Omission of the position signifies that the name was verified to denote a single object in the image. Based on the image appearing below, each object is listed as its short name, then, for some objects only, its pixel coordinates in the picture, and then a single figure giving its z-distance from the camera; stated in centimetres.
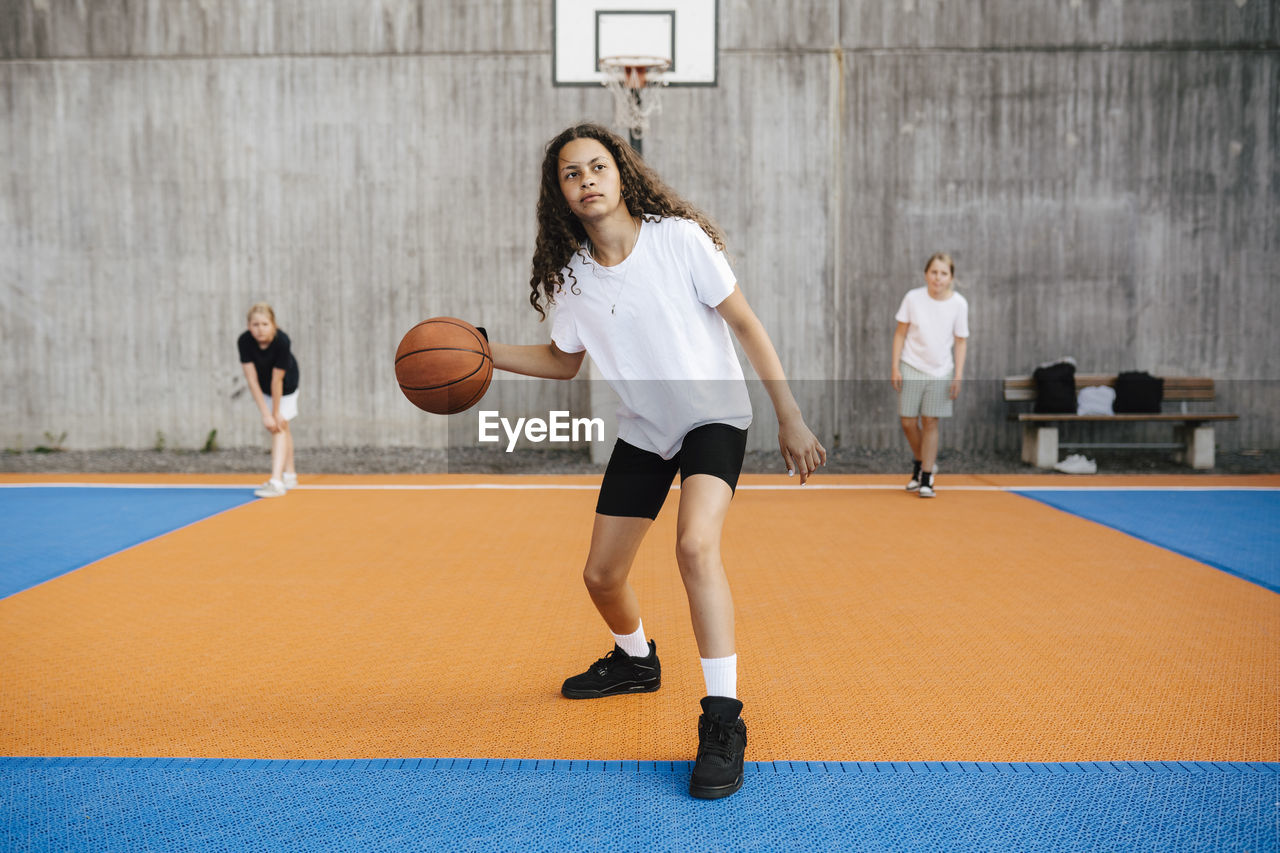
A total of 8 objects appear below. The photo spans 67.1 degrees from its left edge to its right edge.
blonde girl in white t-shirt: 683
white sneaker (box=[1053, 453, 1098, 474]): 847
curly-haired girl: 244
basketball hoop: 762
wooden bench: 873
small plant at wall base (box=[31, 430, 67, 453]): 995
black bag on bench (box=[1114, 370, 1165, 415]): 890
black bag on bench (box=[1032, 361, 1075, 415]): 877
